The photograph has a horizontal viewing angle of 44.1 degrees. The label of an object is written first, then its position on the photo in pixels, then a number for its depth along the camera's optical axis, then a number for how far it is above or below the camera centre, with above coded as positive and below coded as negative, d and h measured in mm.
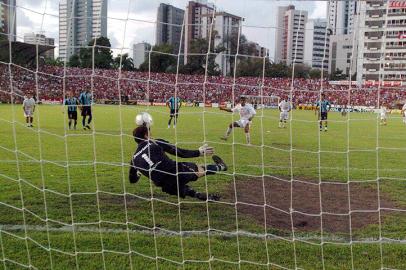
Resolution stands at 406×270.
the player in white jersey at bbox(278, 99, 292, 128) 15920 -532
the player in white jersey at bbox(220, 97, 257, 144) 15742 -698
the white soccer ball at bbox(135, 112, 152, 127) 6895 -405
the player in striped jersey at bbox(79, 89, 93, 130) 17158 -461
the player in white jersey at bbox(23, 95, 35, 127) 18595 -780
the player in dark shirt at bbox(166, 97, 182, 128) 13871 -350
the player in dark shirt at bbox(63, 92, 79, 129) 17214 -809
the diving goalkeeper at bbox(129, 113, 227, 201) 6730 -1028
